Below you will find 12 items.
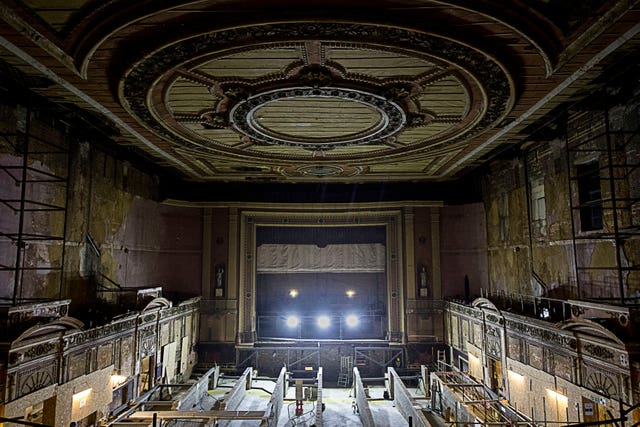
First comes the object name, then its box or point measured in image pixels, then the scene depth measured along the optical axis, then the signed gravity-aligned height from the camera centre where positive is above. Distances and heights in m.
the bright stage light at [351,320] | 18.59 -2.71
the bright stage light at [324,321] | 18.67 -2.78
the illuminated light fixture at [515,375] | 10.49 -2.96
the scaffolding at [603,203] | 7.77 +1.15
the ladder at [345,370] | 16.23 -4.32
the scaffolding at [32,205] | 8.02 +1.13
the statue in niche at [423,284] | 16.88 -1.00
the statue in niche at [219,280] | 17.06 -0.81
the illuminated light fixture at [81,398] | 9.09 -3.00
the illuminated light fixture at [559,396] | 8.70 -2.89
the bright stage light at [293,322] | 18.79 -2.78
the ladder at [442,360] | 15.73 -3.80
